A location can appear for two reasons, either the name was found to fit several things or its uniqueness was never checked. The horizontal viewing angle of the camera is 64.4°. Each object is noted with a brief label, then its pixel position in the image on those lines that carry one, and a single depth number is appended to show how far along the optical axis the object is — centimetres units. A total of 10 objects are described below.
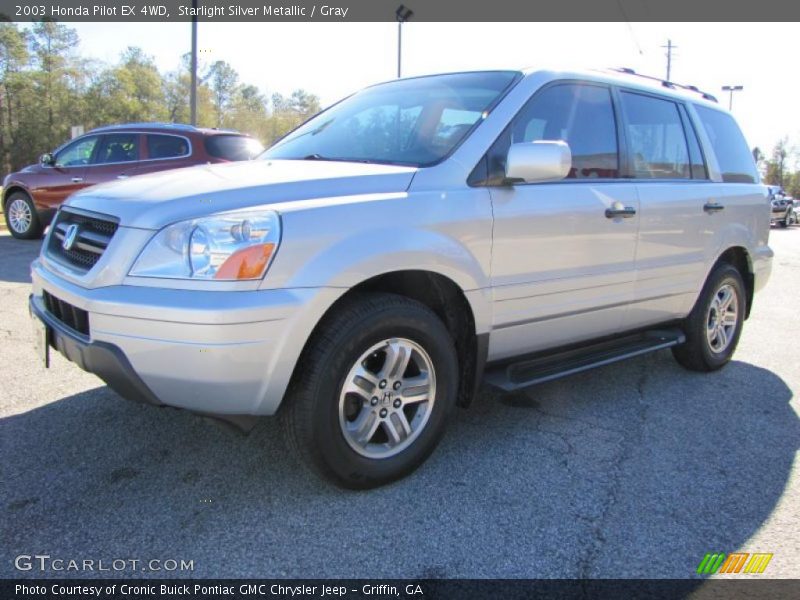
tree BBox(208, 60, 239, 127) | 7038
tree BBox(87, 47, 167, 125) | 5834
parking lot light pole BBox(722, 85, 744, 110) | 5403
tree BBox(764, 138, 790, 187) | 7469
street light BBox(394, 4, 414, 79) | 1770
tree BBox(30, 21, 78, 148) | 5438
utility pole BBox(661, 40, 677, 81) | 4797
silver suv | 238
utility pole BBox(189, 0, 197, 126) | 1678
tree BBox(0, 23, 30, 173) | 5232
